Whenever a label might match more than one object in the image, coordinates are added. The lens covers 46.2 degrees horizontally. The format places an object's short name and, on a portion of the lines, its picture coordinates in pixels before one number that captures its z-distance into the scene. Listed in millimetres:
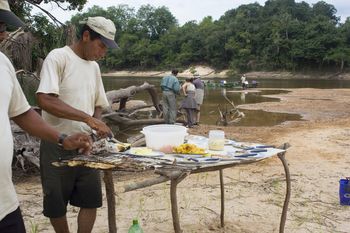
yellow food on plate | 2994
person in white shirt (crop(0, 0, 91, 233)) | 1822
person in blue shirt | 11445
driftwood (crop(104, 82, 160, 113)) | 11984
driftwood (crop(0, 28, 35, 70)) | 6117
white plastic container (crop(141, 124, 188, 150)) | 3049
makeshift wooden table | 2484
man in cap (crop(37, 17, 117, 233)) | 2781
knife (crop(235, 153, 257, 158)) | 2933
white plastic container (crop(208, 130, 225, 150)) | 3129
